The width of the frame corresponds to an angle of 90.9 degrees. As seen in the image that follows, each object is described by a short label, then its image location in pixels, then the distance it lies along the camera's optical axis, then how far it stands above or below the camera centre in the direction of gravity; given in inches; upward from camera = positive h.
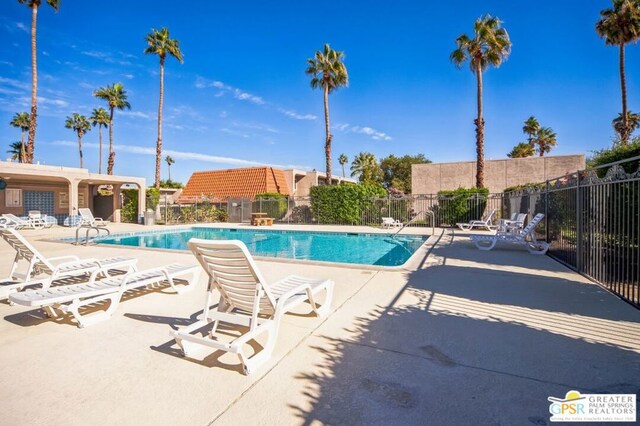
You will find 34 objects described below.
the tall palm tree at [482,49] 669.9 +353.6
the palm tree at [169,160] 2405.0 +397.8
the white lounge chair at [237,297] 99.9 -30.5
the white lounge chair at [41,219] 681.6 -20.7
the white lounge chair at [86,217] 700.0 -14.3
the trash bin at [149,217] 770.8 -14.3
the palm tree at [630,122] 922.1 +289.3
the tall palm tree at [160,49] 905.3 +470.8
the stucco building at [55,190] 651.5 +52.1
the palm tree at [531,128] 1391.1 +384.7
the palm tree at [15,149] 1541.6 +299.5
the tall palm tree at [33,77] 744.3 +320.8
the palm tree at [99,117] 1373.0 +411.2
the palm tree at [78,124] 1553.9 +433.6
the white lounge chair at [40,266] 166.8 -33.0
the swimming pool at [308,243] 407.2 -50.8
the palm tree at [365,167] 1682.5 +251.7
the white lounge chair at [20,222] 641.0 -24.9
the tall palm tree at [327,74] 818.8 +364.6
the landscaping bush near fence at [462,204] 650.2 +20.7
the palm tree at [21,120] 1454.2 +418.1
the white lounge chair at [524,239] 330.0 -27.8
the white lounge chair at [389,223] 636.1 -20.5
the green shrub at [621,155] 232.8 +48.6
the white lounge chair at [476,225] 565.8 -20.5
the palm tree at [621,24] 637.9 +395.3
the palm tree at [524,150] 1387.8 +293.4
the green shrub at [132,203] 837.8 +21.6
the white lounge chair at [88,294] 130.1 -36.9
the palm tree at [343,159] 1984.7 +339.0
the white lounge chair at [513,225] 407.9 -14.7
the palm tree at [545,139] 1370.6 +328.4
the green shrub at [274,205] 845.2 +19.9
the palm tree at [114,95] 1189.1 +439.6
